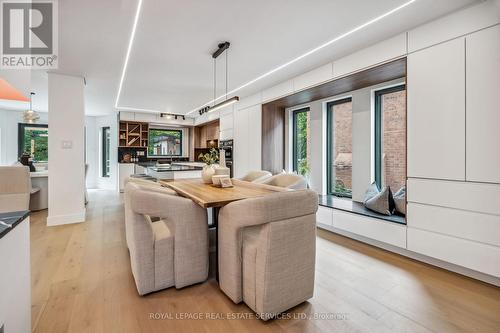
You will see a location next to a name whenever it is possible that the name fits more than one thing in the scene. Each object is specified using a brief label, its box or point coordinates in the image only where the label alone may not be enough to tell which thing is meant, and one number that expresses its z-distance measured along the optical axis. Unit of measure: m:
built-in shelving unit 7.40
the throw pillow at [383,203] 2.93
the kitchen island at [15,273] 0.95
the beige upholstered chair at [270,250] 1.54
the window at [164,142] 8.06
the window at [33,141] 7.08
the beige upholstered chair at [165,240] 1.82
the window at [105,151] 8.03
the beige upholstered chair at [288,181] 2.96
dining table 1.81
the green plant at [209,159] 3.19
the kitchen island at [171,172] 4.00
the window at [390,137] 3.27
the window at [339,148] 4.00
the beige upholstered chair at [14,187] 3.77
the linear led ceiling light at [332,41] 2.20
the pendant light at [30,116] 4.71
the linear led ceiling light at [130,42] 2.17
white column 3.82
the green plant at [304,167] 4.61
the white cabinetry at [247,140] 4.90
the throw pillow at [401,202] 2.90
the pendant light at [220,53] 2.85
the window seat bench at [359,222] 2.67
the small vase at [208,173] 2.84
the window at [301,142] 4.67
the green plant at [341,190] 4.07
